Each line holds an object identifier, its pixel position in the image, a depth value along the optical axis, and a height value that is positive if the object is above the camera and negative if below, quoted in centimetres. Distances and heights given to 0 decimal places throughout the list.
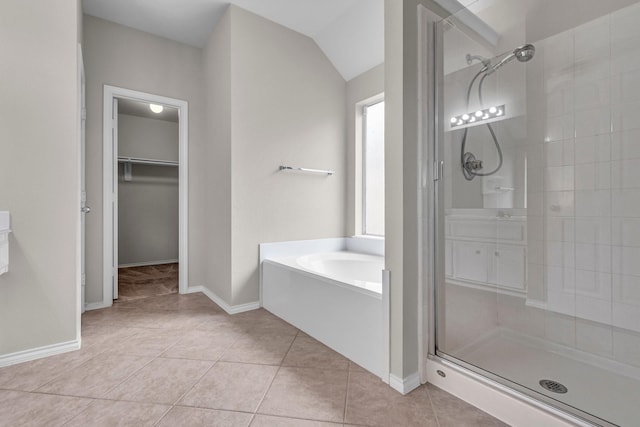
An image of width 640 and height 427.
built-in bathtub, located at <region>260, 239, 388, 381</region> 163 -55
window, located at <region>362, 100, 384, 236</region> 309 +45
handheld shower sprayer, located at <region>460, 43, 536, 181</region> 170 +73
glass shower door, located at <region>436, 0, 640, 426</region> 143 +8
